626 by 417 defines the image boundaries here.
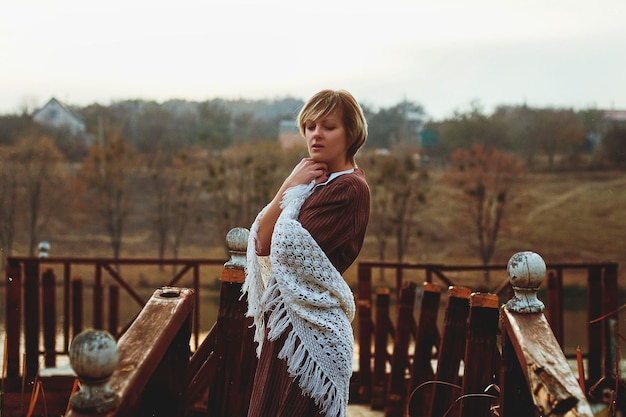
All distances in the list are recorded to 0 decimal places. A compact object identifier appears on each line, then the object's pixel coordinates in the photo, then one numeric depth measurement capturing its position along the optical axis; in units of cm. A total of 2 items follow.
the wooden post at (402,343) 451
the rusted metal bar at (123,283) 572
